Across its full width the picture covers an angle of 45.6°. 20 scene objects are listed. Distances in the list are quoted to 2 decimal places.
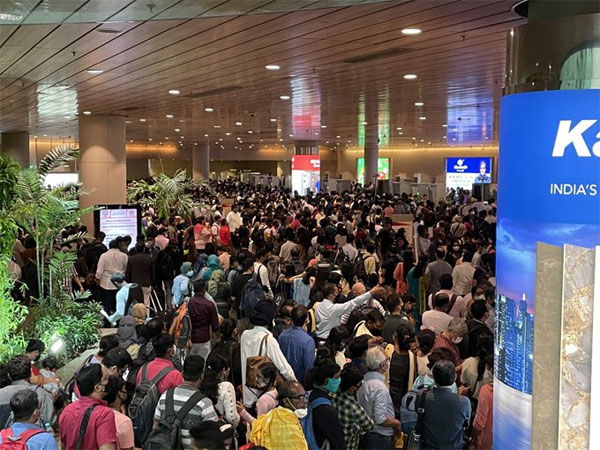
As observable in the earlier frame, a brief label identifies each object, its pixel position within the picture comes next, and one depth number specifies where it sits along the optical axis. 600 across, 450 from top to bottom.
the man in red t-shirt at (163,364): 5.32
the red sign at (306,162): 34.62
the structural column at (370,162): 42.02
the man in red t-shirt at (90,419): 4.62
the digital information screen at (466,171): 41.46
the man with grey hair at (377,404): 5.47
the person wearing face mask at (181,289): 9.56
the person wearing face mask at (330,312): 7.79
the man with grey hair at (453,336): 6.54
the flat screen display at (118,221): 15.40
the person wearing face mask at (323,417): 4.81
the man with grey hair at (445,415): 5.06
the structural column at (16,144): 32.25
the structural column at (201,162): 48.85
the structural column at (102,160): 19.31
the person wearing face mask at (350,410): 5.14
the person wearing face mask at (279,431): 4.53
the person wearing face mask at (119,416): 4.84
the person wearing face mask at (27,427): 4.30
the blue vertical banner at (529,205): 3.87
